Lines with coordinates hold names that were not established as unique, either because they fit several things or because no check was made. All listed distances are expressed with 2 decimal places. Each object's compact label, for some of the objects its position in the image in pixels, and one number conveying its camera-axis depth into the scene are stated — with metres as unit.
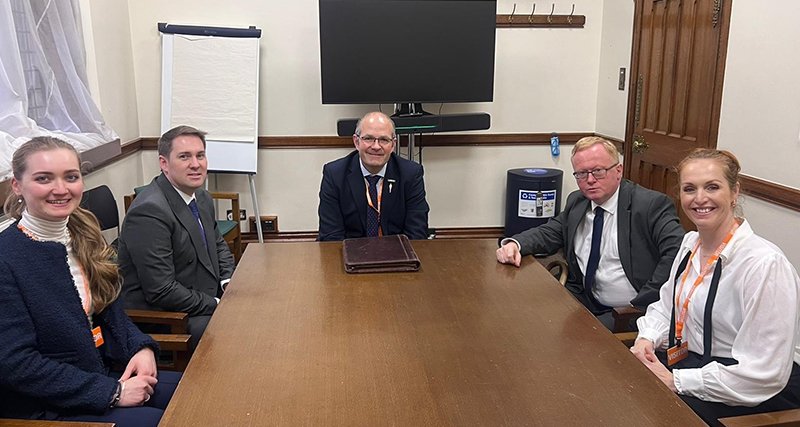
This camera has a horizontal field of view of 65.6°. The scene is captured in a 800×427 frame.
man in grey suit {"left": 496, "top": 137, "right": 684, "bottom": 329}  2.17
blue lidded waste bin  4.33
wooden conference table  1.22
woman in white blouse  1.49
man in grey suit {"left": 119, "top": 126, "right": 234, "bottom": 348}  2.12
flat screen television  3.96
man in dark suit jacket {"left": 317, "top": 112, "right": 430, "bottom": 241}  2.80
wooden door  3.13
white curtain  2.52
